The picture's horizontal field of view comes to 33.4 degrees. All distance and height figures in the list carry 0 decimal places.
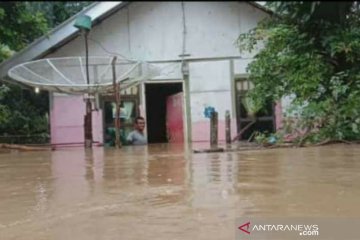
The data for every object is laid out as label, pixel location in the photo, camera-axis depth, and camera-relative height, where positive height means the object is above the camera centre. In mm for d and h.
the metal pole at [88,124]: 14883 +220
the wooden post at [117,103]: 13878 +670
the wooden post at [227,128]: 15055 -24
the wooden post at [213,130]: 12414 -49
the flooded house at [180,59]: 17453 +2019
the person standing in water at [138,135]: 15773 -111
